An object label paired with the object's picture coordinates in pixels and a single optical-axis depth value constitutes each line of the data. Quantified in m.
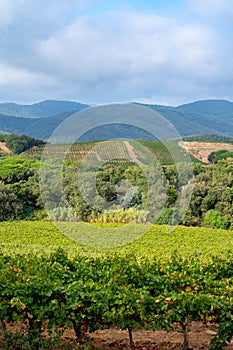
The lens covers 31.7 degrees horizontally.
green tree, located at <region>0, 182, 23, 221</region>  31.94
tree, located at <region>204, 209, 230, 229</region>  30.85
